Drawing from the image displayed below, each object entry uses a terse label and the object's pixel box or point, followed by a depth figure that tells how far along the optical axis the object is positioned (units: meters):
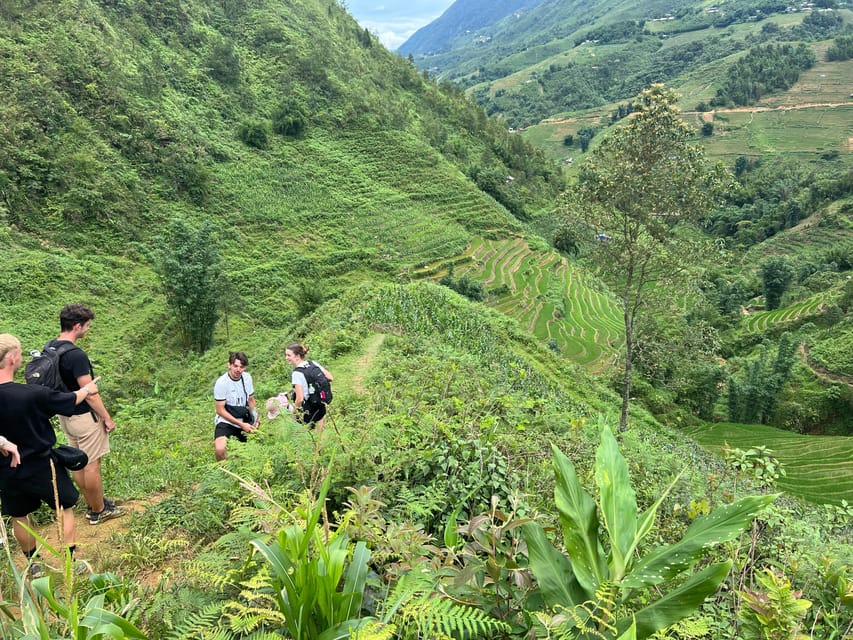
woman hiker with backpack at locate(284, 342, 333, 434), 4.52
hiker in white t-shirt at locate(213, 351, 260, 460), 4.71
